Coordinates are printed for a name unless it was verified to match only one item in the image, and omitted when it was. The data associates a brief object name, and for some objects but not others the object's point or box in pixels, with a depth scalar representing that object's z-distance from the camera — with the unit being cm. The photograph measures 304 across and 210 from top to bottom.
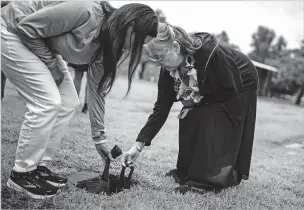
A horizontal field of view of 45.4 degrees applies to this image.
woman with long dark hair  228
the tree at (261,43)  5322
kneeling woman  306
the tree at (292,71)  2750
